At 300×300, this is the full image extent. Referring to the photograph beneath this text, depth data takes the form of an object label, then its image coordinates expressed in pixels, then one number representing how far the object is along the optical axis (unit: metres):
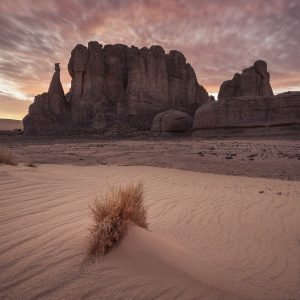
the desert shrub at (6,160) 7.13
